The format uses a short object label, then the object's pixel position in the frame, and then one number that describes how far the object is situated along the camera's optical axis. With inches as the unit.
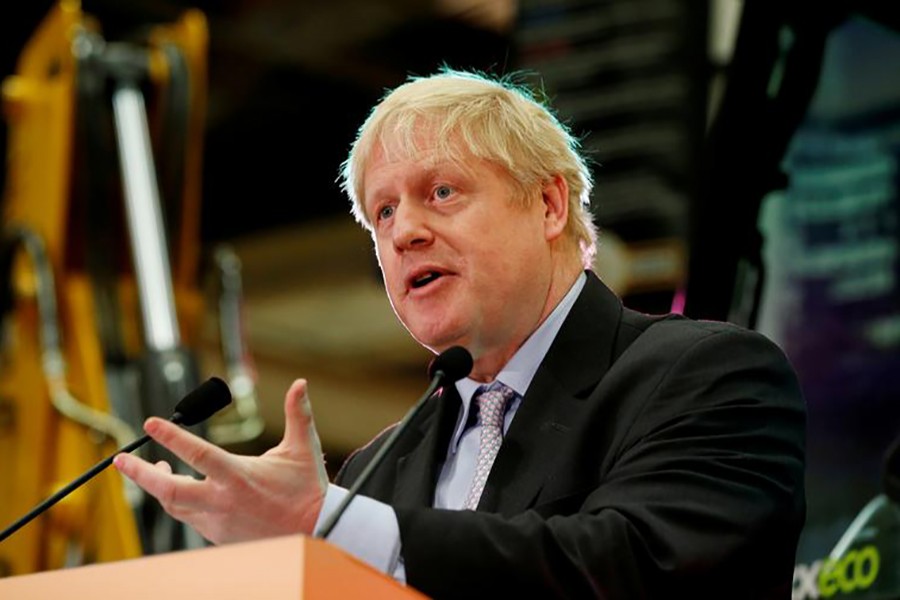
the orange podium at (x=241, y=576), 185.9
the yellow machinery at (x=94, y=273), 278.2
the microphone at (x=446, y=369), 197.3
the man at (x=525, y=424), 193.5
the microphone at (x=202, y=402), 201.5
